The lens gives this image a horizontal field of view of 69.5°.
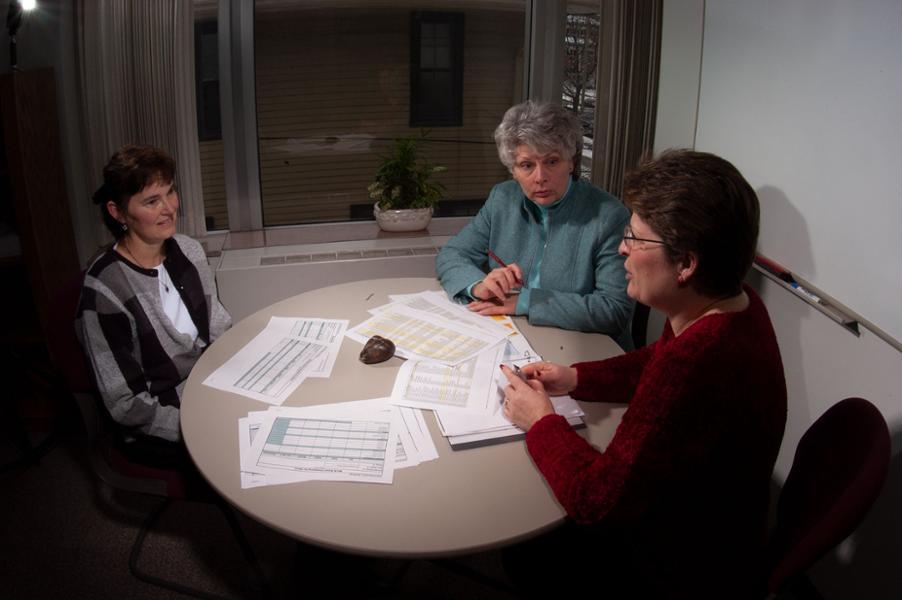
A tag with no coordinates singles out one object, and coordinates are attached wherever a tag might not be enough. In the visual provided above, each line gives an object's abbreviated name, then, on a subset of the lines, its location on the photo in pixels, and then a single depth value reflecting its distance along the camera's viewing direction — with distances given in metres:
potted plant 3.14
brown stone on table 1.67
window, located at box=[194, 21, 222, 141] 3.03
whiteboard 1.53
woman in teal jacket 1.94
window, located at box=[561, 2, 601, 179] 3.19
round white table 1.11
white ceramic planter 3.19
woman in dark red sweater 1.09
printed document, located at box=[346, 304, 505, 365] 1.73
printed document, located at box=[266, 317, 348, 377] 1.79
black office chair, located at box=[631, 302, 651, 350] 2.24
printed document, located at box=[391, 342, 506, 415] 1.48
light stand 2.41
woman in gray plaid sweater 1.67
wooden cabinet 2.35
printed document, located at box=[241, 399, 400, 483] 1.26
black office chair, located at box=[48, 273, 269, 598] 1.71
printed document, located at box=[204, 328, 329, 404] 1.56
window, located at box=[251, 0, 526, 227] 3.33
